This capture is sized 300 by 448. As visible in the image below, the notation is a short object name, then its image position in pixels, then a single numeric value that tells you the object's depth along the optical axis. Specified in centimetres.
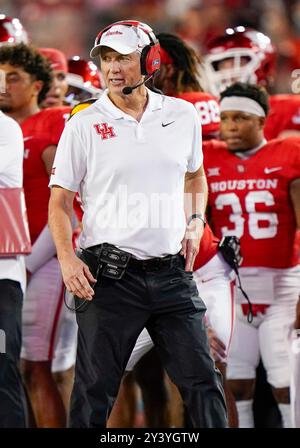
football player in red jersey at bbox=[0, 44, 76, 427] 987
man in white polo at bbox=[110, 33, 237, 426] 892
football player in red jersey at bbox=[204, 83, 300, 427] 972
